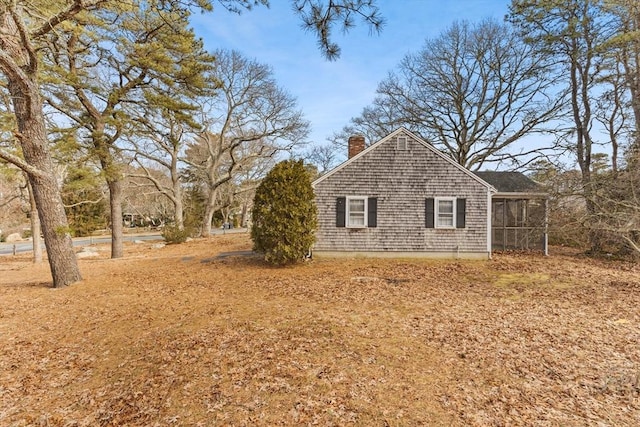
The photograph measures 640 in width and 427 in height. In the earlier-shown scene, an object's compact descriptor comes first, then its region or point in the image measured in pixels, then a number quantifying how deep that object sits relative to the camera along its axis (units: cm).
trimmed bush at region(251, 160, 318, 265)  1143
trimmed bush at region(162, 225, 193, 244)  2186
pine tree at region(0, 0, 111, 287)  730
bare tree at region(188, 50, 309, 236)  2456
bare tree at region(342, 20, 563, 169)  1967
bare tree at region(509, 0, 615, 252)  1428
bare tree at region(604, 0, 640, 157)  1183
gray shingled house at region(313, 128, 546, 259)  1359
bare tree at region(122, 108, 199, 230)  1485
